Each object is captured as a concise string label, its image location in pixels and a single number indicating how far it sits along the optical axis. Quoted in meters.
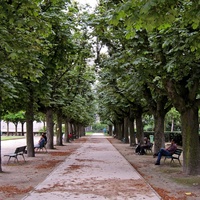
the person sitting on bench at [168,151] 14.54
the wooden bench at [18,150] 14.85
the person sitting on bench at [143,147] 20.91
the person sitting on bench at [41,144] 22.34
